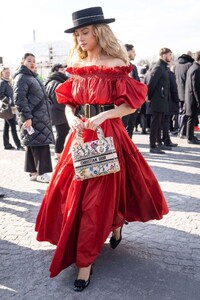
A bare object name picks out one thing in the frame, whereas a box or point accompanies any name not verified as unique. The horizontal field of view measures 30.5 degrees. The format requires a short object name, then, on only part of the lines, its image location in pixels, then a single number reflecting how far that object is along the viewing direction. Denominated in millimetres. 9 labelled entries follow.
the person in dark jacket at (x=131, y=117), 6770
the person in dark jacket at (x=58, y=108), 6469
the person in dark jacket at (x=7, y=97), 8586
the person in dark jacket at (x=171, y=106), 8359
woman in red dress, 2729
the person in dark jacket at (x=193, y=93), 8234
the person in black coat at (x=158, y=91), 7480
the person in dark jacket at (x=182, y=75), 9626
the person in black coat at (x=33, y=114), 5199
